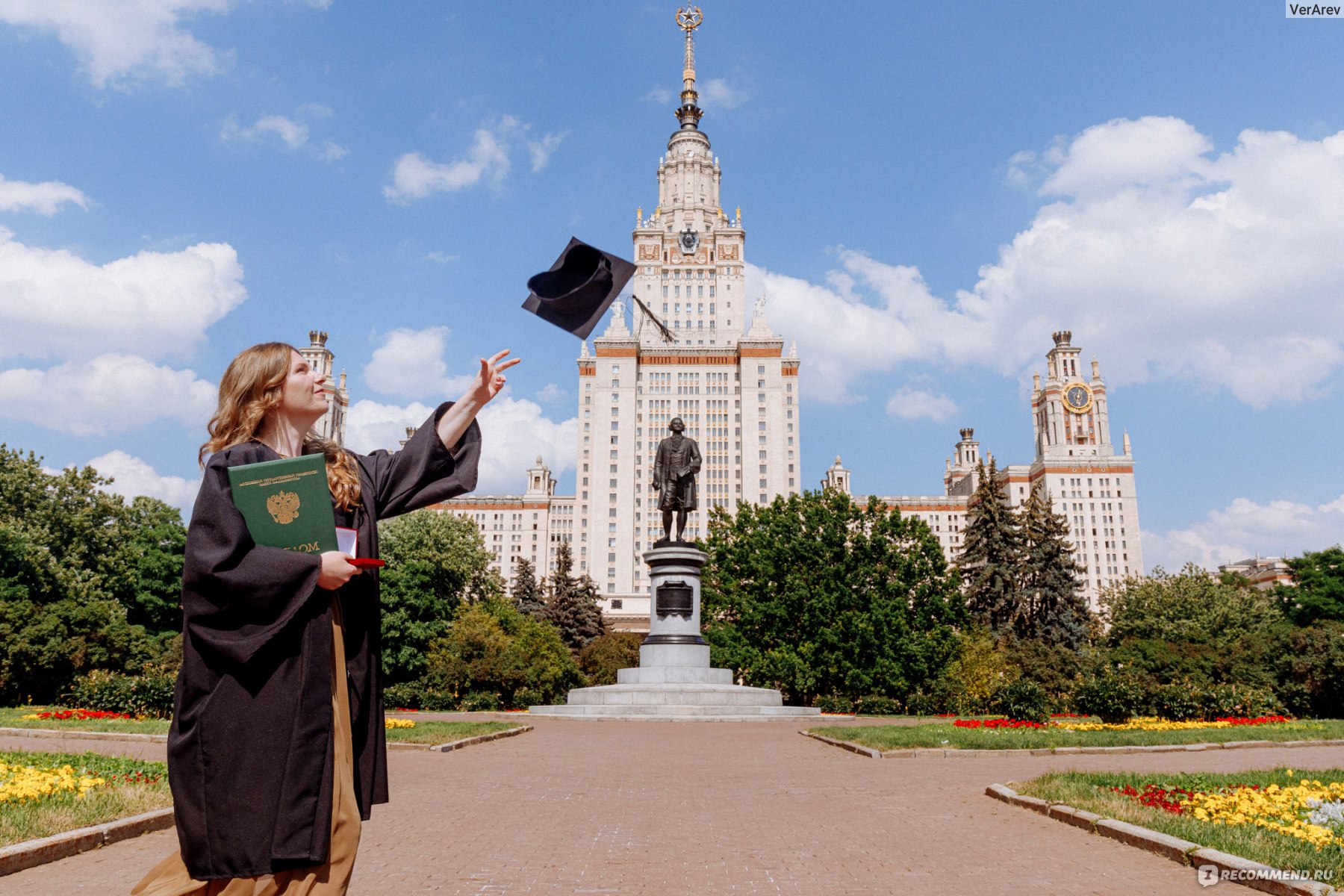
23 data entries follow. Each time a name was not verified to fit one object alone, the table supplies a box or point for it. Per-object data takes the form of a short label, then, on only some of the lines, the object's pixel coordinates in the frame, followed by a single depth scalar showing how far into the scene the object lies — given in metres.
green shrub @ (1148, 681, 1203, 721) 20.89
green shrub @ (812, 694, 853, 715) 30.81
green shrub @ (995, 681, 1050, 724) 19.91
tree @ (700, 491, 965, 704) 34.34
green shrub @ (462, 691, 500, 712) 29.11
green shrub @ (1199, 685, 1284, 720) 21.16
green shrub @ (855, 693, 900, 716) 29.75
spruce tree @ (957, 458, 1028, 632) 47.94
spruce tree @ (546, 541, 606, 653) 60.97
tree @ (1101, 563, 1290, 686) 25.59
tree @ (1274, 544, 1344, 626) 51.03
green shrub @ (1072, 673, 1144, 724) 20.33
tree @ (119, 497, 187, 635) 37.00
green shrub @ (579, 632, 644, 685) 42.44
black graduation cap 5.17
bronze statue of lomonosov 28.03
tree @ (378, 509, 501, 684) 36.91
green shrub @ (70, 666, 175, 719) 19.62
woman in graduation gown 2.96
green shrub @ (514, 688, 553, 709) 31.00
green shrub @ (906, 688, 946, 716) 30.21
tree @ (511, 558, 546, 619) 64.12
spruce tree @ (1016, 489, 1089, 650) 47.84
